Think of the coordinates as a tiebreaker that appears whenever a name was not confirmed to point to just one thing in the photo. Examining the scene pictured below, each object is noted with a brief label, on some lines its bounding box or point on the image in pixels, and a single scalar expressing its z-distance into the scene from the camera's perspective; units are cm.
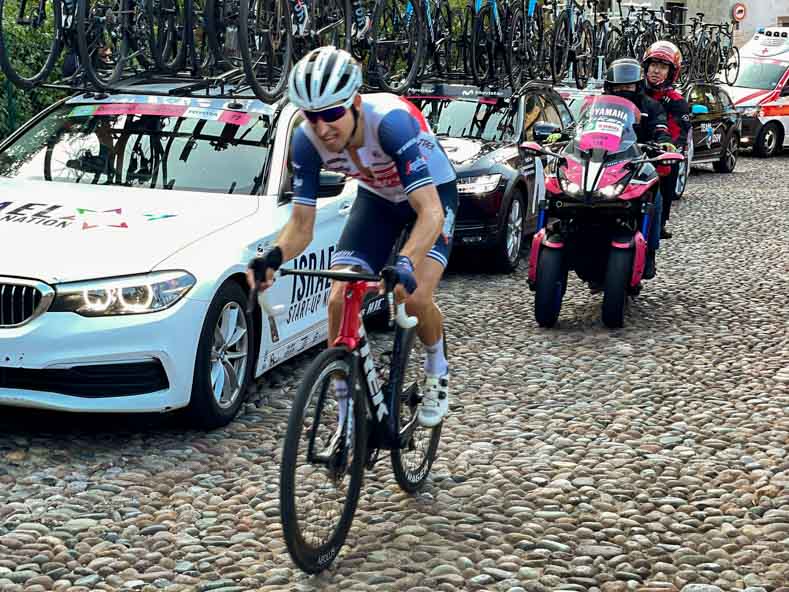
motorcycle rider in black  929
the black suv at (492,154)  1078
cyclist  444
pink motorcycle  871
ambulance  2544
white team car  557
